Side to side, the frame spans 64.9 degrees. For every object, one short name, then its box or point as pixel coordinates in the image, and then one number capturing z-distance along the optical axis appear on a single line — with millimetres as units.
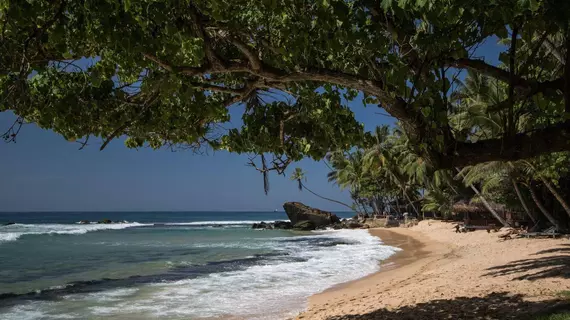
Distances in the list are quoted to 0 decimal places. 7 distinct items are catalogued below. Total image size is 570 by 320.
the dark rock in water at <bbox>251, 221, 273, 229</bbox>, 54594
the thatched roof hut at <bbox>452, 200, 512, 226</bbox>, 25825
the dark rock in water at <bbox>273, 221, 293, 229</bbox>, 52225
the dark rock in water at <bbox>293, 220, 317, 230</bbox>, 48191
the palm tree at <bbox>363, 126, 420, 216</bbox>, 32500
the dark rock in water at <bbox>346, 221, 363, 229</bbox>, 46097
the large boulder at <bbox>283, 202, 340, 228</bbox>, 50969
